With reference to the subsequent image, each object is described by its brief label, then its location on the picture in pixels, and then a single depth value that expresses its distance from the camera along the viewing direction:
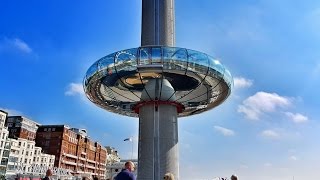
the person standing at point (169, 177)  5.13
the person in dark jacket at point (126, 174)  5.62
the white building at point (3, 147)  51.88
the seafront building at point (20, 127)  61.80
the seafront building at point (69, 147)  66.55
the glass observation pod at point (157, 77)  17.31
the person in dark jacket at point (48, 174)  7.02
